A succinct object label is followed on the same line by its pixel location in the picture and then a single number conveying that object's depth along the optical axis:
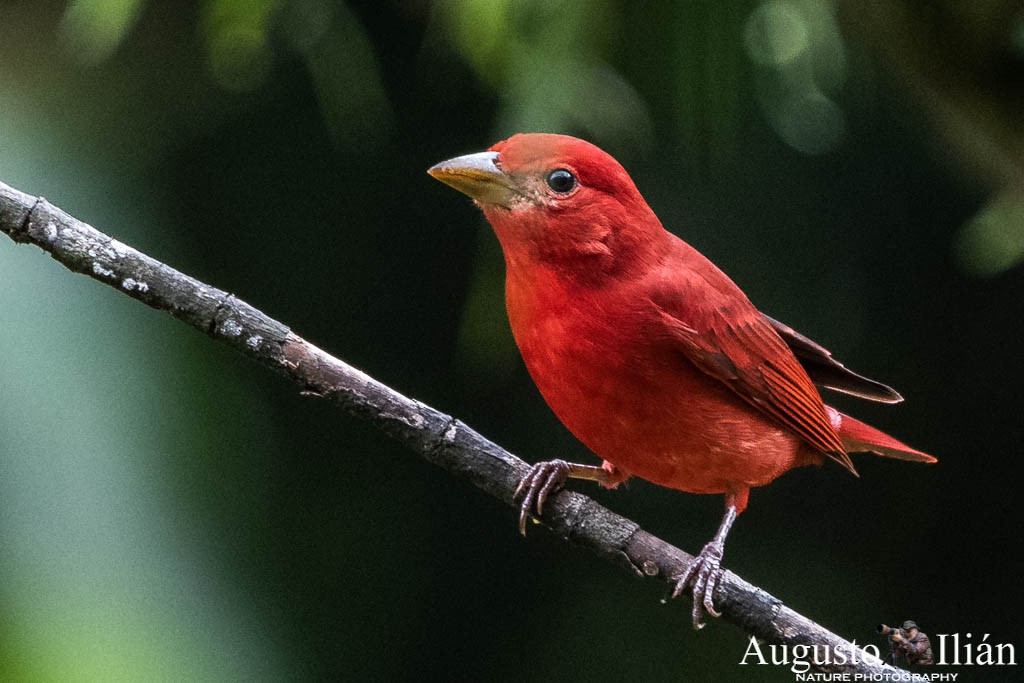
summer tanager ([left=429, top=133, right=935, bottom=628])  3.73
